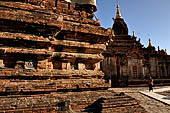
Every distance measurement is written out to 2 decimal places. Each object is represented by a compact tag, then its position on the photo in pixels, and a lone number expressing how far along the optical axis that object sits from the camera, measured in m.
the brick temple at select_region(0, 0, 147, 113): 5.36
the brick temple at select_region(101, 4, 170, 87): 30.09
